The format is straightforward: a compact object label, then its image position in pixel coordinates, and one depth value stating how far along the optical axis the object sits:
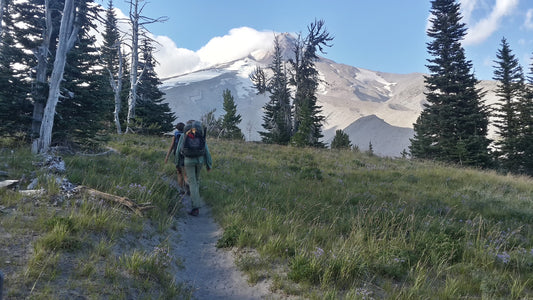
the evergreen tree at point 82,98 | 11.18
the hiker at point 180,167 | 7.78
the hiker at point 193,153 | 6.67
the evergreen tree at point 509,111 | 28.81
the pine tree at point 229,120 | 41.97
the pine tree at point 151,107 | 25.88
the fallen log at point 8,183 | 4.85
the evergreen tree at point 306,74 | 30.43
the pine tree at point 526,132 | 28.08
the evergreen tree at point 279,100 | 32.56
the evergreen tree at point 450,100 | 25.41
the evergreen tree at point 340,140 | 35.38
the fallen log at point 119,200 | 5.04
